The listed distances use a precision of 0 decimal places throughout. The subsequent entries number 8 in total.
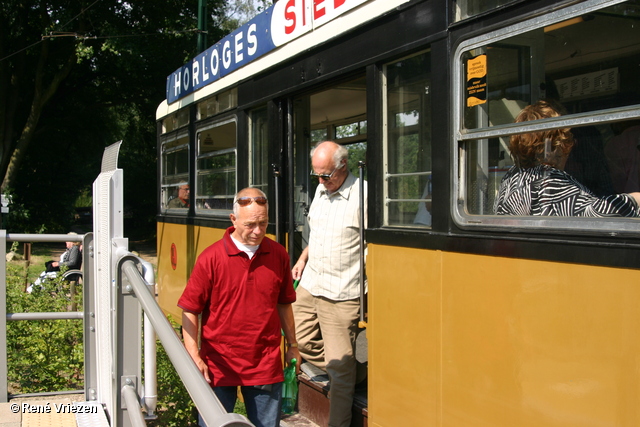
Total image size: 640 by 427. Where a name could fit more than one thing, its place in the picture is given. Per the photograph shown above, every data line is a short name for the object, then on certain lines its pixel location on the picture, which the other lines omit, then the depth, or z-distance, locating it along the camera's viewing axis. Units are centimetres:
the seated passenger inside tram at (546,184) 246
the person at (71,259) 1036
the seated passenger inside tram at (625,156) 230
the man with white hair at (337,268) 415
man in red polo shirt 310
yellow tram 236
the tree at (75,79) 1902
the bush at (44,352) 496
